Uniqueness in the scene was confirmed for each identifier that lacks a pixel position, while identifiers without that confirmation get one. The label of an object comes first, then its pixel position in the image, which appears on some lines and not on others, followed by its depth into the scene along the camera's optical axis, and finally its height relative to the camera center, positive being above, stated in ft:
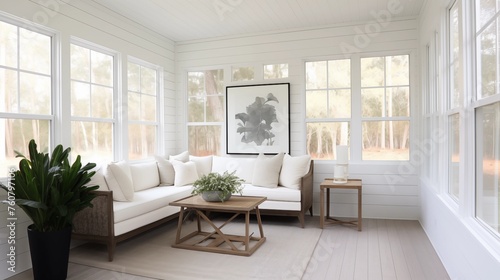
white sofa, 11.76 -2.14
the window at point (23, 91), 10.98 +1.60
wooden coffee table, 12.19 -3.70
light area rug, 10.45 -3.92
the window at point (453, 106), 9.93 +0.90
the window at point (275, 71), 18.52 +3.49
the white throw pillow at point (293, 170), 16.20 -1.50
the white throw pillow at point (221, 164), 18.43 -1.33
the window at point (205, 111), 19.90 +1.53
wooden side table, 14.85 -2.31
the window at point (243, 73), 19.12 +3.48
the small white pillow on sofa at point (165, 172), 17.13 -1.59
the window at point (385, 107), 16.89 +1.44
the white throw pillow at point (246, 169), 17.90 -1.55
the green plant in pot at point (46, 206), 9.86 -1.85
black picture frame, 18.33 +1.02
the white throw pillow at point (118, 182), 12.89 -1.57
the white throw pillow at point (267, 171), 16.59 -1.55
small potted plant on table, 12.96 -1.76
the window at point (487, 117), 6.67 +0.39
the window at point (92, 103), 13.82 +1.48
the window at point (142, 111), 17.11 +1.43
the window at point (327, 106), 17.70 +1.60
